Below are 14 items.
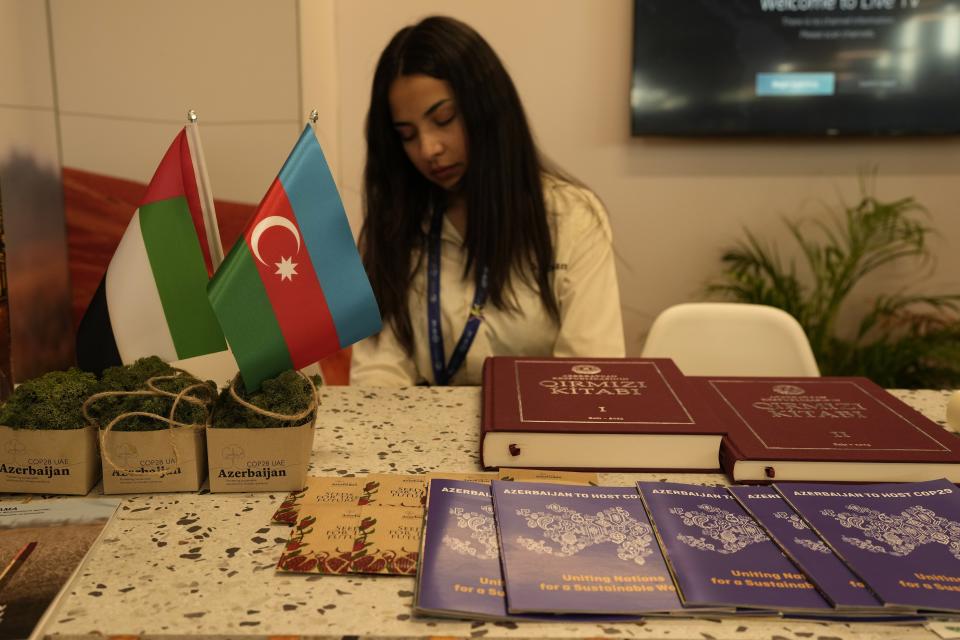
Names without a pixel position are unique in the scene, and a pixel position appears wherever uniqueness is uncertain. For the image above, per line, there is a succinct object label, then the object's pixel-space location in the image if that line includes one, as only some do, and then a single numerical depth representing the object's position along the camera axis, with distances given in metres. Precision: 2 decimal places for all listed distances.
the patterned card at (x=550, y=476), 0.90
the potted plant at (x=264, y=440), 0.86
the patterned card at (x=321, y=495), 0.81
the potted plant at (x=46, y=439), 0.84
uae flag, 0.97
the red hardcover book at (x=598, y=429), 0.94
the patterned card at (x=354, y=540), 0.71
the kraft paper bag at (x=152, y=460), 0.85
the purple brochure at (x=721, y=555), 0.65
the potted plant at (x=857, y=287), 2.76
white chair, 1.73
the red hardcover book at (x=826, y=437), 0.90
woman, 1.68
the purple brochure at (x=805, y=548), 0.65
